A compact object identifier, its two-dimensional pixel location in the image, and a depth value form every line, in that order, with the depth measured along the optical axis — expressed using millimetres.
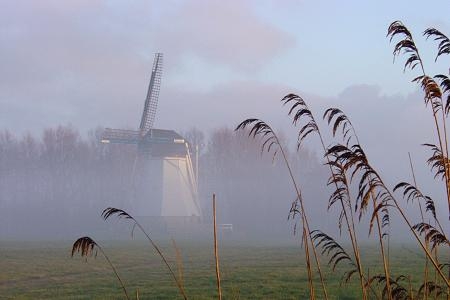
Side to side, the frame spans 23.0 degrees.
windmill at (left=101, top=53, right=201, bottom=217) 108167
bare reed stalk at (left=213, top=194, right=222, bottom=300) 6377
